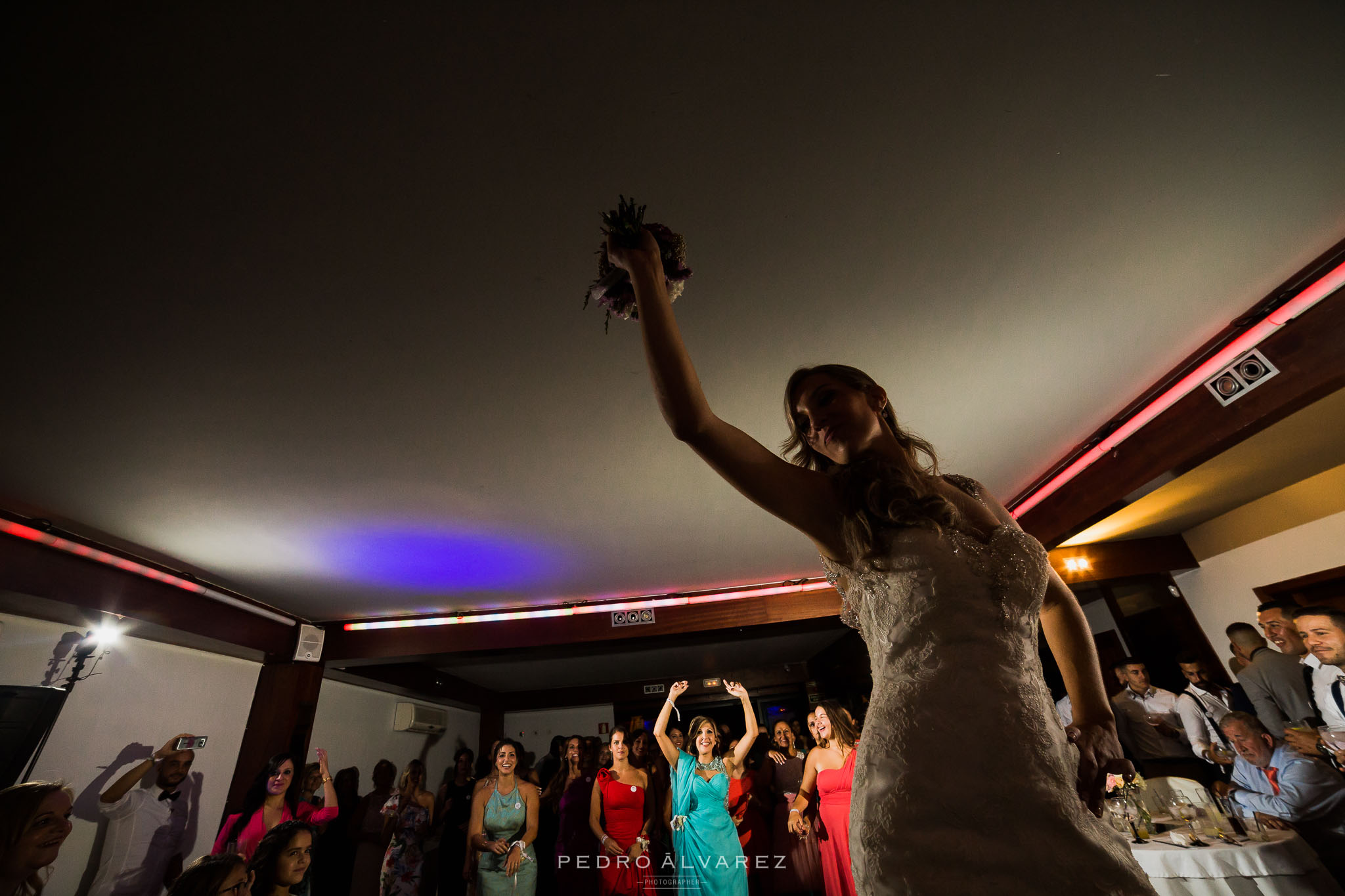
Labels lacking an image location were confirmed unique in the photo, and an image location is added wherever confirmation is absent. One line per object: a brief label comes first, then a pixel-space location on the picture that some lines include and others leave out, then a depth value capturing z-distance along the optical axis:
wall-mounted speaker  5.94
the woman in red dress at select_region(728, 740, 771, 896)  5.45
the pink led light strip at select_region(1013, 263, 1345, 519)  2.62
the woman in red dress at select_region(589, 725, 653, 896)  4.93
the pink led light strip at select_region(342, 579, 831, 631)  6.05
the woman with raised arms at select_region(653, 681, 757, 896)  4.82
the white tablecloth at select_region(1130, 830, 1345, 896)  2.52
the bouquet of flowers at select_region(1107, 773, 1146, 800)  3.02
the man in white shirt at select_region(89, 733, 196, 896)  4.12
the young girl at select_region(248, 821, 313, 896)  2.83
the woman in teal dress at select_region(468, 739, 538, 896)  4.58
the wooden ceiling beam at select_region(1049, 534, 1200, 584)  5.59
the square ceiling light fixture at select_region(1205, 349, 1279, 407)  2.92
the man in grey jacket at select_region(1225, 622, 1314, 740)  4.35
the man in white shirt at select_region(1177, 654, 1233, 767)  4.80
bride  0.68
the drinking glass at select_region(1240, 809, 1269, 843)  2.69
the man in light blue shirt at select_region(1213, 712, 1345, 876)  3.15
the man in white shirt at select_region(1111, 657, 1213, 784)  5.14
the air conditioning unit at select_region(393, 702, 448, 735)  8.20
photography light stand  4.20
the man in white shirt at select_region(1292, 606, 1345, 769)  3.56
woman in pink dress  4.34
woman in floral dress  5.24
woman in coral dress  4.54
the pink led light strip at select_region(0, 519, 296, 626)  3.62
